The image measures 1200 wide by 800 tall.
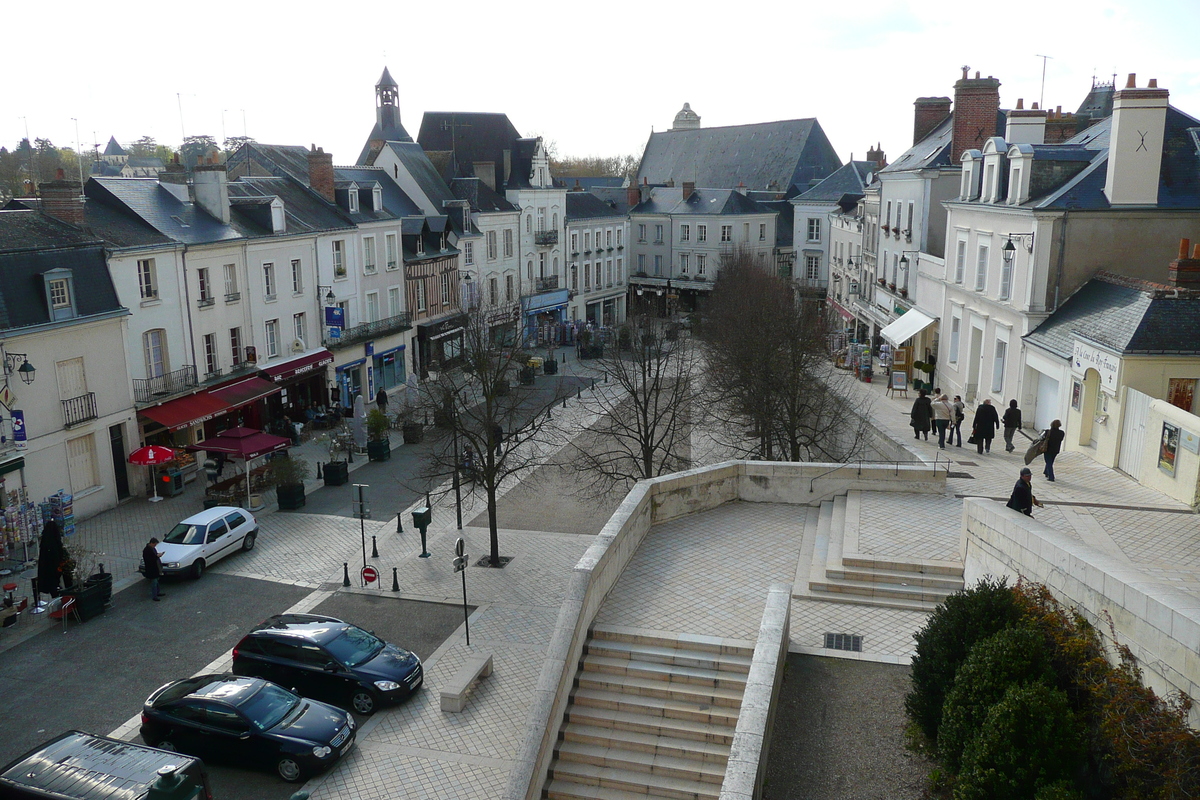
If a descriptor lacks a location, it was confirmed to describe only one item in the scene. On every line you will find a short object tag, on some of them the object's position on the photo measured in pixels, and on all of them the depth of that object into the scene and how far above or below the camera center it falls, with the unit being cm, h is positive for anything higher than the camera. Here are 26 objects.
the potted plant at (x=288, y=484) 2372 -686
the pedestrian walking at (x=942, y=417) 2045 -446
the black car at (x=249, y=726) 1196 -683
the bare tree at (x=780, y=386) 2228 -450
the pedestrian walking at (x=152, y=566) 1777 -673
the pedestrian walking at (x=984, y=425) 1955 -446
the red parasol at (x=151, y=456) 2256 -581
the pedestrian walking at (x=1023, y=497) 1267 -390
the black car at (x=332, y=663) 1370 -684
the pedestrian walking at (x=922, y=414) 2108 -454
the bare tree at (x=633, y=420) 2277 -627
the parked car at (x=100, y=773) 1037 -651
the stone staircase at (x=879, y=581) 1229 -500
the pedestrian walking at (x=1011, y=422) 1977 -442
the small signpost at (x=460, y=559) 1580 -595
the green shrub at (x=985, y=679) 797 -410
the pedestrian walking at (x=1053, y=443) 1675 -414
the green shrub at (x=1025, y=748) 738 -437
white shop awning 3084 -377
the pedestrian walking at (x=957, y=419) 2070 -457
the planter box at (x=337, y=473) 2588 -718
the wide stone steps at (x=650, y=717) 1006 -585
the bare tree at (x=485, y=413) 2048 -560
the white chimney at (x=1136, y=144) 2027 +174
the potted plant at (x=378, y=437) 2856 -689
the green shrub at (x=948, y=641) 873 -415
